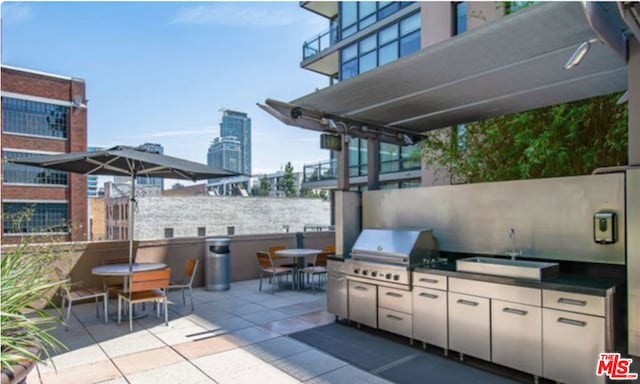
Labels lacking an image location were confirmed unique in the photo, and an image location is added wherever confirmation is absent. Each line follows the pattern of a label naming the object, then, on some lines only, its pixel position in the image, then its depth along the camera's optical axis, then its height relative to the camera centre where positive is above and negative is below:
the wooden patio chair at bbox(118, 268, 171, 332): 4.72 -1.19
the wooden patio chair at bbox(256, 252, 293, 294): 6.82 -1.38
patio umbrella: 4.98 +0.40
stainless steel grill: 4.28 -0.76
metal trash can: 6.99 -1.35
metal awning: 3.01 +1.16
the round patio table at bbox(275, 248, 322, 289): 6.90 -1.14
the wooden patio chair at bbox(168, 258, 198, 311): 5.59 -1.22
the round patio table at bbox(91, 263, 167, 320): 4.95 -1.05
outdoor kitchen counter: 2.92 -0.78
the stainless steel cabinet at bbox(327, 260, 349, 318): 4.94 -1.30
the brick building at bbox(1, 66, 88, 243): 19.69 +3.15
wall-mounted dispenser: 3.38 -0.34
